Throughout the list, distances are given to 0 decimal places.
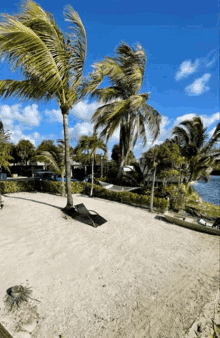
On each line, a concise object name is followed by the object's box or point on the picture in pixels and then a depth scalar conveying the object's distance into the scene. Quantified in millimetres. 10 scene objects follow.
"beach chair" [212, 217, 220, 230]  7377
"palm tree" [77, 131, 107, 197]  11747
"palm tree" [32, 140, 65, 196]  10466
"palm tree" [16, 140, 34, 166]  30625
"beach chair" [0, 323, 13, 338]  2170
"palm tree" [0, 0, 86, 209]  4555
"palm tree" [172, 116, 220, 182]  11477
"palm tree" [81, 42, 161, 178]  10969
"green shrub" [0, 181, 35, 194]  10281
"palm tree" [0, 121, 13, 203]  8016
